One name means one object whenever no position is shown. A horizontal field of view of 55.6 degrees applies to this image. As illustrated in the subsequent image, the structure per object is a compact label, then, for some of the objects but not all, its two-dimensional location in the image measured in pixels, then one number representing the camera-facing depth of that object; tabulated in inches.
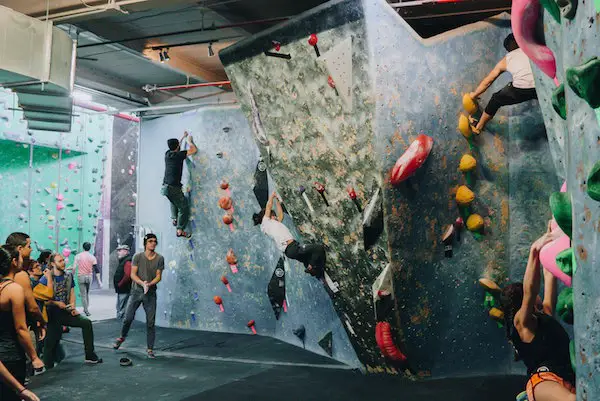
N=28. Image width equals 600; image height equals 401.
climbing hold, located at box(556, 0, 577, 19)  63.2
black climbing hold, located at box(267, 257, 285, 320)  313.7
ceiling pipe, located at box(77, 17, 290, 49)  228.0
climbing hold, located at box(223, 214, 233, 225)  335.0
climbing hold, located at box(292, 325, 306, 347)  293.1
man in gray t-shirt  267.4
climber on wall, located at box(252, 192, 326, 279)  229.0
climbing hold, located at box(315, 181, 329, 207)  213.3
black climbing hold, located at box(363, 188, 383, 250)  197.8
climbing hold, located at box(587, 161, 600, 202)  57.2
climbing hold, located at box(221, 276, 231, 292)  340.8
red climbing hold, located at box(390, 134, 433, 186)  193.5
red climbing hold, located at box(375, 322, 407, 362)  213.2
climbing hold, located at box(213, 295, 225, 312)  341.7
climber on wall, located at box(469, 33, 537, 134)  187.0
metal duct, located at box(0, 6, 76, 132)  206.5
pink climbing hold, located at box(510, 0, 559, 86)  80.7
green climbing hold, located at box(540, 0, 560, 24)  68.4
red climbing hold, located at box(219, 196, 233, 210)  335.9
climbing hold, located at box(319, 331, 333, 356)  268.5
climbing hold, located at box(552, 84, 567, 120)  71.3
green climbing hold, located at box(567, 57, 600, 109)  55.5
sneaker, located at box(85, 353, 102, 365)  254.1
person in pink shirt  408.8
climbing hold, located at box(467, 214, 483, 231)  212.1
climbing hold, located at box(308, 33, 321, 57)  187.5
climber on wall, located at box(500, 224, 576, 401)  108.2
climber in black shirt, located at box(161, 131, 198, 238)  330.0
